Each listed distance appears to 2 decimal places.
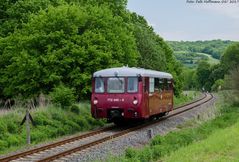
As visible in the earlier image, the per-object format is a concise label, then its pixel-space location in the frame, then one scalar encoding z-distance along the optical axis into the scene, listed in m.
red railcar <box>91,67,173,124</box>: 23.27
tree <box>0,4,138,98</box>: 29.55
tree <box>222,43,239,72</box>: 131.12
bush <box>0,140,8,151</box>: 17.40
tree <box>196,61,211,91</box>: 151.38
